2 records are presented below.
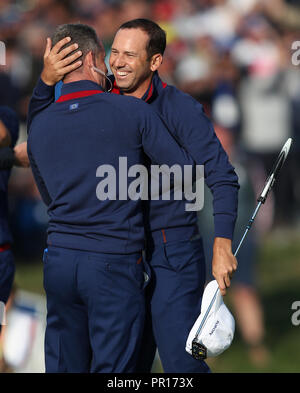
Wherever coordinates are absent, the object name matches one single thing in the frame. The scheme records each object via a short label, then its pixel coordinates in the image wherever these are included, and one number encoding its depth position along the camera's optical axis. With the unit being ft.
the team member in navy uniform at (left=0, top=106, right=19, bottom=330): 27.17
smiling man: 23.67
